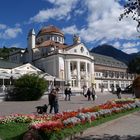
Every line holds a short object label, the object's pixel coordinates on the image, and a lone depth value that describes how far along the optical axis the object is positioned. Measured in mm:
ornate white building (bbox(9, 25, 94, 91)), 32459
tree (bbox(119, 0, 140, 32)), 4503
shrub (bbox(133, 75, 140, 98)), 16478
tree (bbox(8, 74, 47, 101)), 18207
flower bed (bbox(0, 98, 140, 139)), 4908
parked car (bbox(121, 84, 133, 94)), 29305
